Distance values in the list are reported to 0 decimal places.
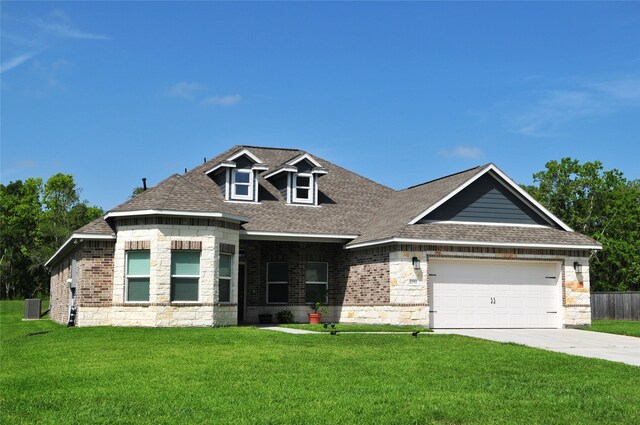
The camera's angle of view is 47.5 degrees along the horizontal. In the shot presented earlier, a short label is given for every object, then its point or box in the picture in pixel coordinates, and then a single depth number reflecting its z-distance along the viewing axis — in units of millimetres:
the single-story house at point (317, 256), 22500
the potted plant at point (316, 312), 26141
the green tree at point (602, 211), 53938
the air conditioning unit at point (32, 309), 36281
